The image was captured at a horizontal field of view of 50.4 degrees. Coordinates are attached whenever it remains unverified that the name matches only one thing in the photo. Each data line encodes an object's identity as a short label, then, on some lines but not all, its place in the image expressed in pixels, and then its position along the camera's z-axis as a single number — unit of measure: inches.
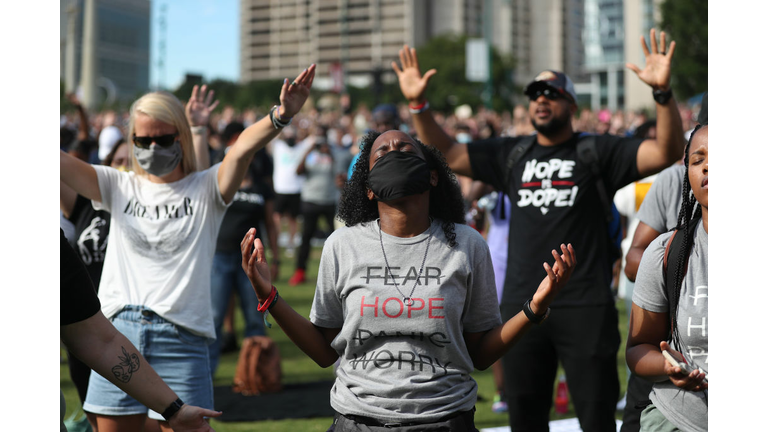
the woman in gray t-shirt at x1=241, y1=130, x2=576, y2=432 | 111.3
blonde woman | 147.7
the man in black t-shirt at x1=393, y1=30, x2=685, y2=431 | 164.9
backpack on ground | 266.2
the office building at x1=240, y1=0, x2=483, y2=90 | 5784.0
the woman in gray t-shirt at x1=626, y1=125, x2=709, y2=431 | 103.9
